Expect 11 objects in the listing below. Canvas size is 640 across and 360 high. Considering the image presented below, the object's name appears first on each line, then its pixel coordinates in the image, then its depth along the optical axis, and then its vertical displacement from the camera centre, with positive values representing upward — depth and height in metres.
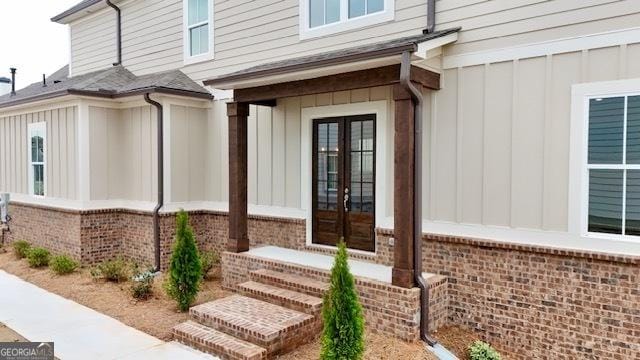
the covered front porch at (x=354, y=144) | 5.06 +0.32
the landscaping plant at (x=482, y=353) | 4.75 -2.11
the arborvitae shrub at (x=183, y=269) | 6.00 -1.48
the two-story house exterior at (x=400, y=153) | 4.63 +0.19
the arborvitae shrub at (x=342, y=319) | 3.95 -1.44
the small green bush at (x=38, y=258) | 8.55 -1.91
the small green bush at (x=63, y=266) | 7.95 -1.91
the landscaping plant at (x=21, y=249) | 9.43 -1.90
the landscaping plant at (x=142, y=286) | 6.65 -1.93
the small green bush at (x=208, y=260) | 7.66 -1.80
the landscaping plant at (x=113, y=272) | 7.54 -1.92
